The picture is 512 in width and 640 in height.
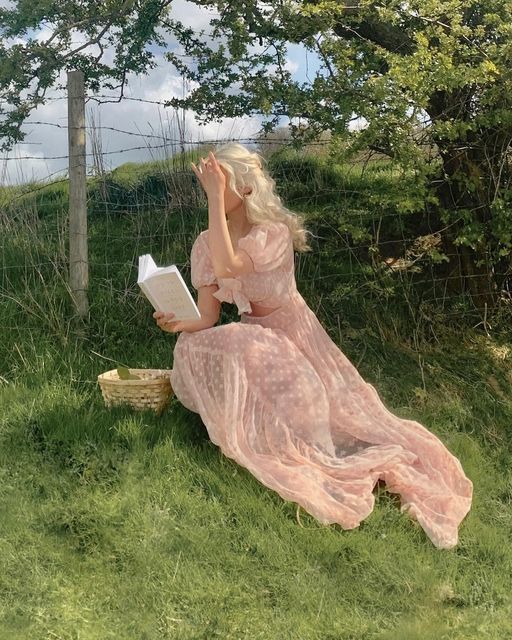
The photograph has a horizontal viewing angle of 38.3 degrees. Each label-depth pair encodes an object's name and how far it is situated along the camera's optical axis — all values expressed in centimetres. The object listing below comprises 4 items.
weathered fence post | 484
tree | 442
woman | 328
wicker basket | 369
